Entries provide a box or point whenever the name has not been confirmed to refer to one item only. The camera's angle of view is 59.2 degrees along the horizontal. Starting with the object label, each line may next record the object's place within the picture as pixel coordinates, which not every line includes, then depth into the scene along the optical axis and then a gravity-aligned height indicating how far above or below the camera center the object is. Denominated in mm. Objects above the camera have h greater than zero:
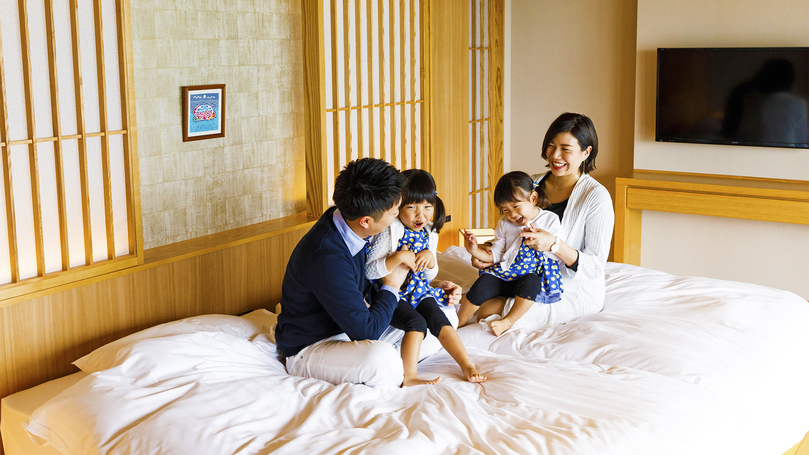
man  2047 -476
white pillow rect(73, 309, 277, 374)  2254 -675
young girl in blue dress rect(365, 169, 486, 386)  2238 -427
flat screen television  4070 +162
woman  2648 -364
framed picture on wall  2973 +90
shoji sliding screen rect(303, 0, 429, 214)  3455 +250
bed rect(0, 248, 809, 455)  1732 -730
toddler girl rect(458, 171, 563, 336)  2549 -491
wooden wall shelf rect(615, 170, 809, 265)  4082 -448
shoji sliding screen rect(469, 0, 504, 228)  4848 +161
